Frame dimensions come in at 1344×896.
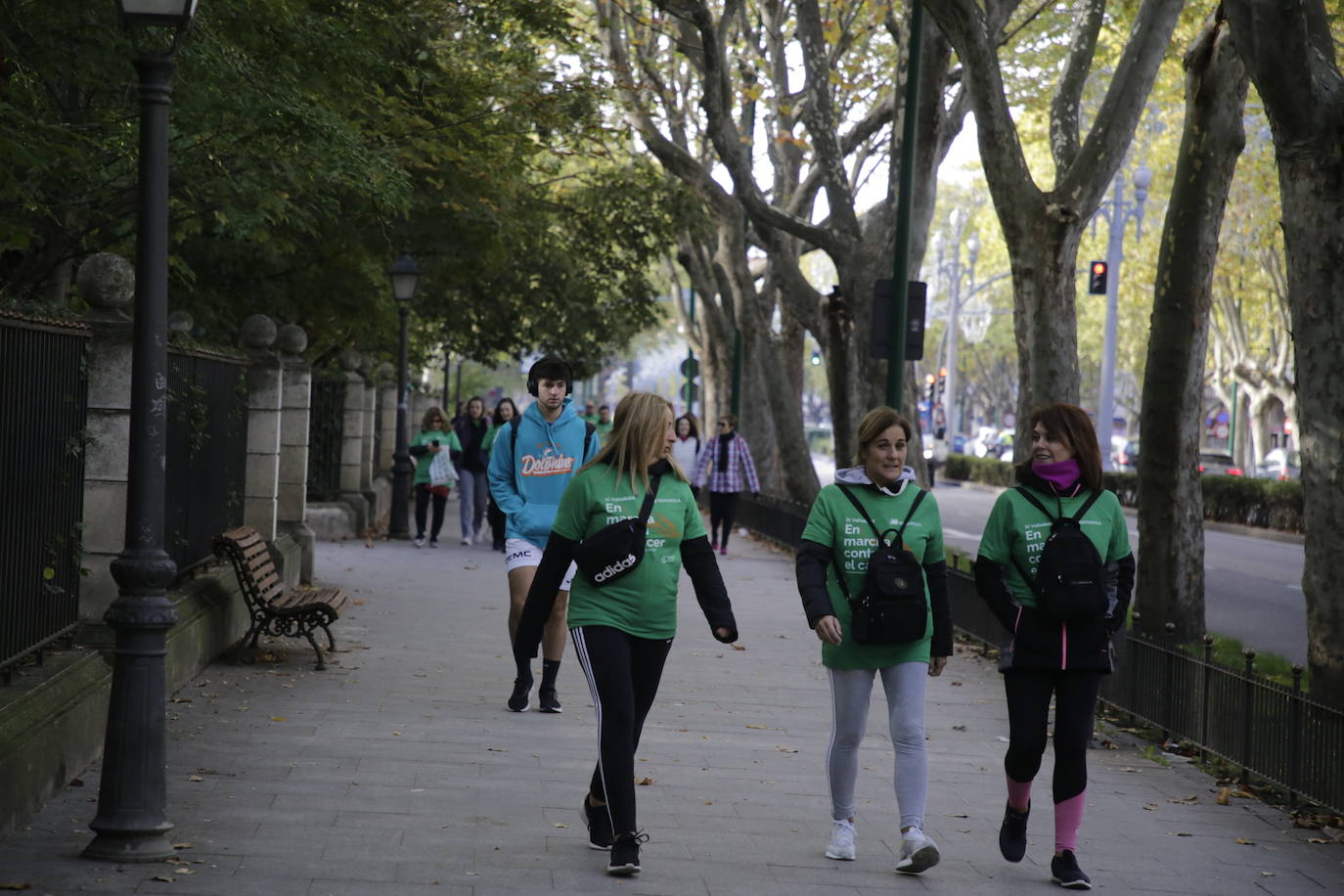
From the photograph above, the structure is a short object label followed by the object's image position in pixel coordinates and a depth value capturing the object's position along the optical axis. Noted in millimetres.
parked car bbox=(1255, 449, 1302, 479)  53972
